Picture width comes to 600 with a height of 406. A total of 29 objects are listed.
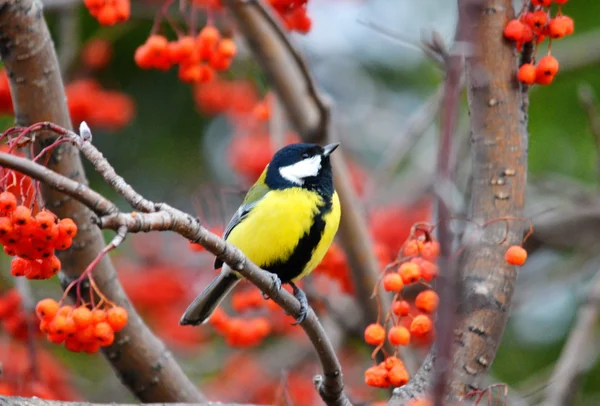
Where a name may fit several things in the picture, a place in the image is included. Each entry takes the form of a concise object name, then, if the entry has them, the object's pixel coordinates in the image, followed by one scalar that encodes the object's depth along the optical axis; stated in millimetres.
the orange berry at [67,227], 3885
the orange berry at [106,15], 5809
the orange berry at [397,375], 4680
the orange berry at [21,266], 4172
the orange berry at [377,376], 4703
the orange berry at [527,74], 4879
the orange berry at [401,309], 4758
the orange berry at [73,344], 4531
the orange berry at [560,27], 4773
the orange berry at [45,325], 4441
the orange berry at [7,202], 3748
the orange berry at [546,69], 4863
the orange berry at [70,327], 4395
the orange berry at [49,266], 4141
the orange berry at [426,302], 4805
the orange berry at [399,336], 4742
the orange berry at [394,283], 4680
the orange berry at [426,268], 4711
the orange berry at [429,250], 4711
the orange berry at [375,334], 4824
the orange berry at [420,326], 4672
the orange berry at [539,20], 4859
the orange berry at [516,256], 4582
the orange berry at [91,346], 4551
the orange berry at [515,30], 4855
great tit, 6133
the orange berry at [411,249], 4809
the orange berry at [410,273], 4680
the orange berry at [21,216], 3770
